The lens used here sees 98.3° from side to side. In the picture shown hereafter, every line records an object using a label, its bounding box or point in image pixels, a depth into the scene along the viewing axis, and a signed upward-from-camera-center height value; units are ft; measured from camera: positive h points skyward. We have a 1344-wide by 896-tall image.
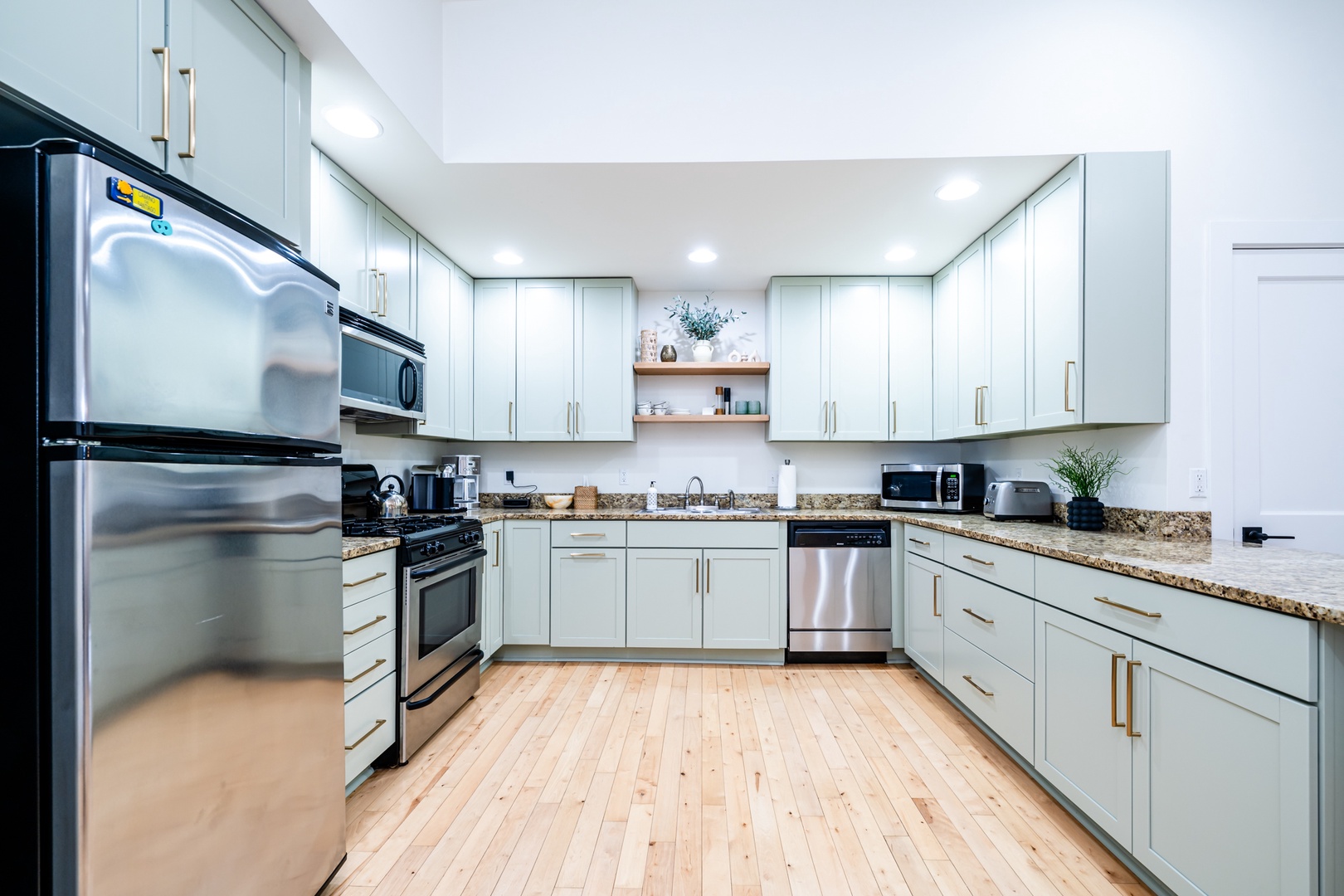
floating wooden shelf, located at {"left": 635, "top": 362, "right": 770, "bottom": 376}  12.53 +1.82
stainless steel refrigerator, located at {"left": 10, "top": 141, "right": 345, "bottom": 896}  2.97 -0.51
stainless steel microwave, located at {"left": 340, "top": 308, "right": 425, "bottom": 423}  7.59 +1.14
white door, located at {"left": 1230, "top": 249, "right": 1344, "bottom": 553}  7.10 +0.72
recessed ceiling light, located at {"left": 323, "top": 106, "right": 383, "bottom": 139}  6.63 +3.87
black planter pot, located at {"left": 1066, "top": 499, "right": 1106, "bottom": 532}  7.99 -0.88
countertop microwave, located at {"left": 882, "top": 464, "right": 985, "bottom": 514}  11.41 -0.72
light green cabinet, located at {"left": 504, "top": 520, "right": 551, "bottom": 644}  11.30 -2.54
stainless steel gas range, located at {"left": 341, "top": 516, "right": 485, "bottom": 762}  7.45 -2.36
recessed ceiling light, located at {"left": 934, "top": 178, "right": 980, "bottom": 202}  8.16 +3.76
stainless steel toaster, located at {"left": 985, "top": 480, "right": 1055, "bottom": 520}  9.28 -0.80
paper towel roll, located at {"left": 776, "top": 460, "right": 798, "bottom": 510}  12.58 -0.80
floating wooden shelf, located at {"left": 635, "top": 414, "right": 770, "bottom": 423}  12.53 +0.72
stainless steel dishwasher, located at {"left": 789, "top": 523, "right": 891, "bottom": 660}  11.19 -2.63
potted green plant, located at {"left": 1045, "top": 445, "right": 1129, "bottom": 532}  8.00 -0.40
